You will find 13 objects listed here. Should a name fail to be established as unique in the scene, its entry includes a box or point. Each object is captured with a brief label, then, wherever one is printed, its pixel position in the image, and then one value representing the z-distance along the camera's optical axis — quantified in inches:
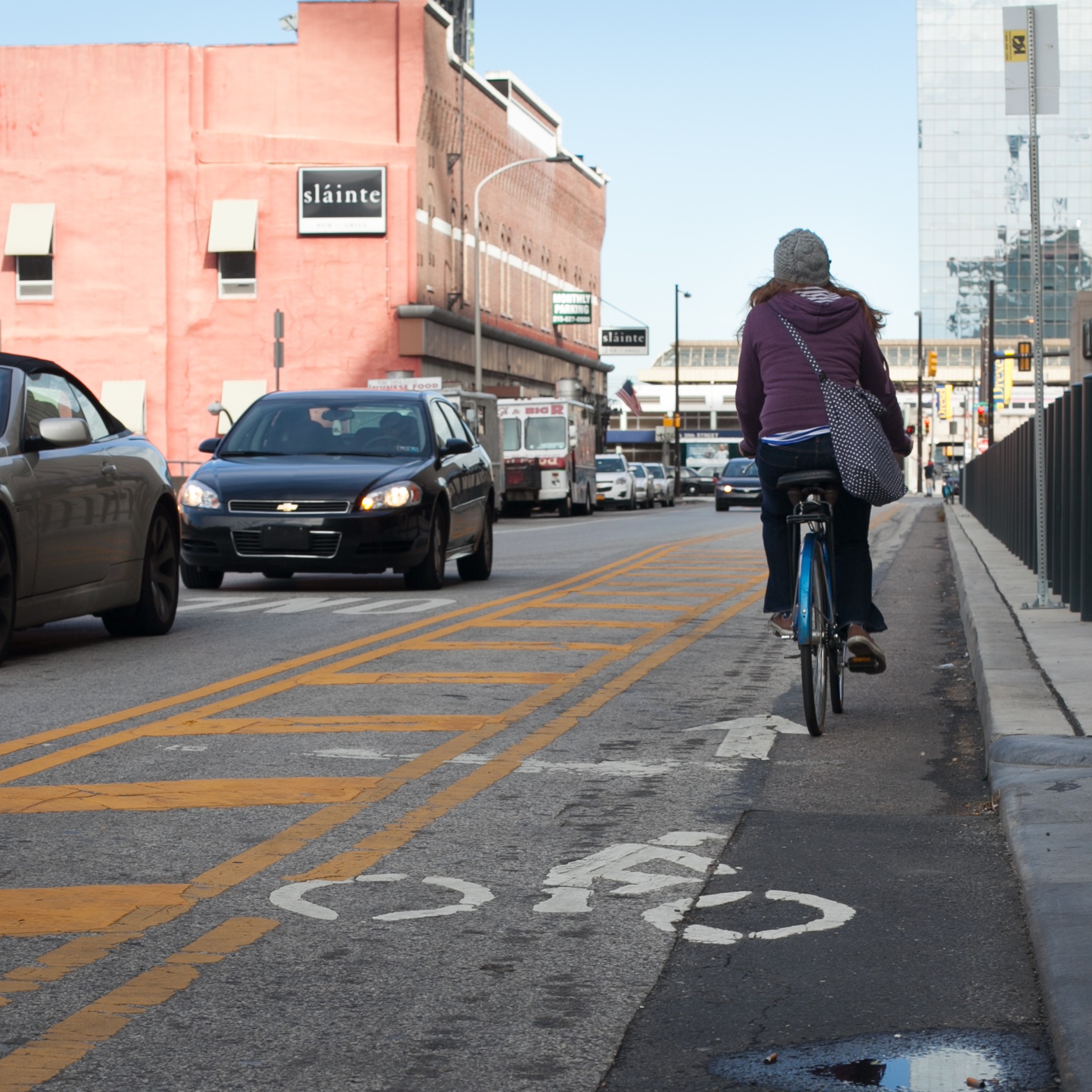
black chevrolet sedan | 589.0
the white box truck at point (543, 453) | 1795.0
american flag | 3129.9
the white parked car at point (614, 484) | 2181.3
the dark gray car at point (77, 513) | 386.0
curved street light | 1930.4
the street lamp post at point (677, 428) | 3314.5
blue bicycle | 291.9
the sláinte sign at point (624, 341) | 3218.5
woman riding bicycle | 305.9
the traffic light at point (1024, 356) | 2044.5
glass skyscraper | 7544.3
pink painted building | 1996.8
